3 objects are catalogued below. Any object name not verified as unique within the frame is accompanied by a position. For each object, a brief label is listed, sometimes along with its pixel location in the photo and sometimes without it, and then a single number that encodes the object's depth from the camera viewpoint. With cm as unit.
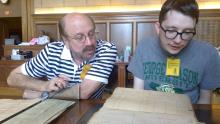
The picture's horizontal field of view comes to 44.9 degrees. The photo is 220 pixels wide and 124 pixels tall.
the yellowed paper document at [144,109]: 69
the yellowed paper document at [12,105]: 84
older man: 130
